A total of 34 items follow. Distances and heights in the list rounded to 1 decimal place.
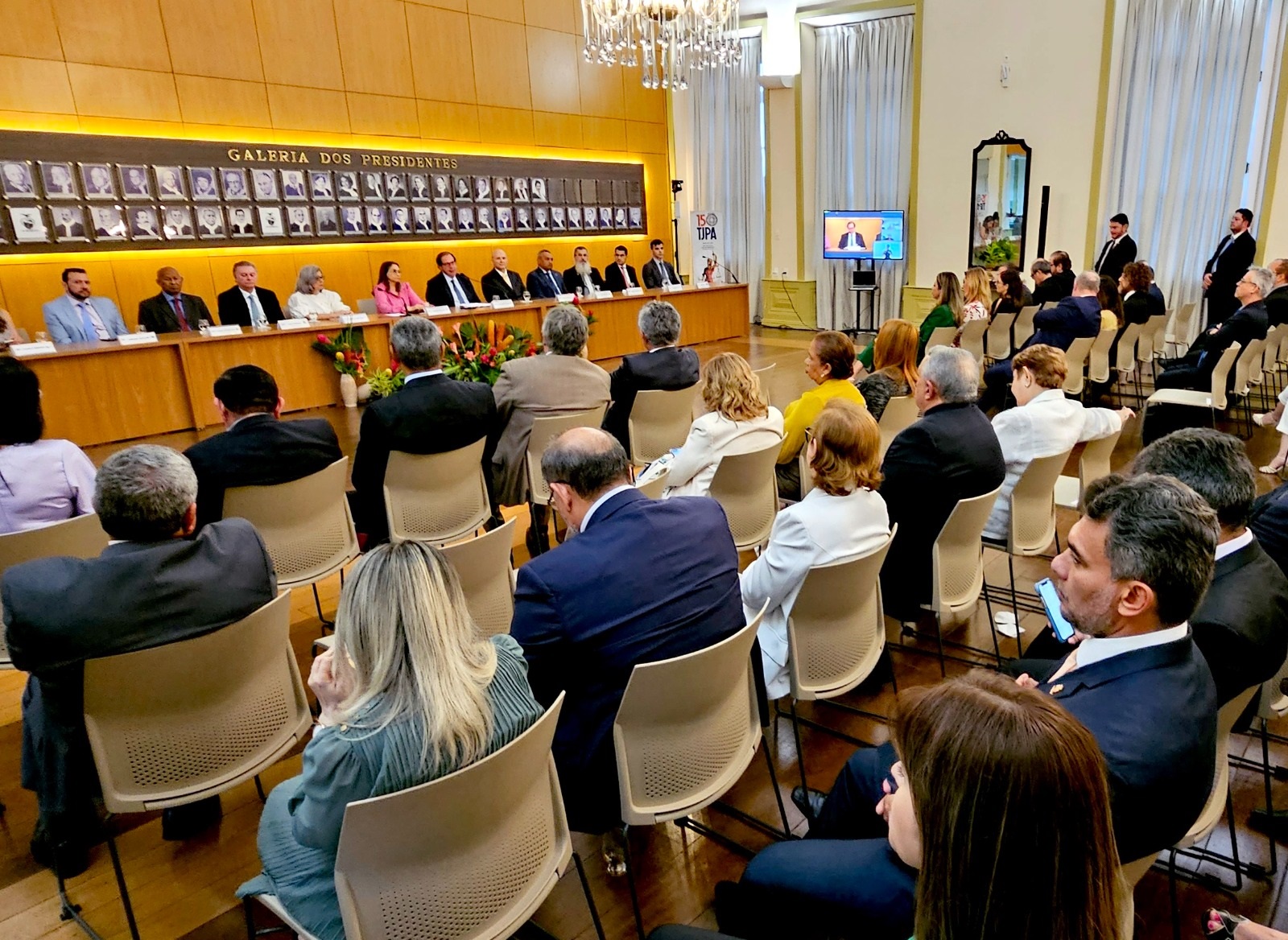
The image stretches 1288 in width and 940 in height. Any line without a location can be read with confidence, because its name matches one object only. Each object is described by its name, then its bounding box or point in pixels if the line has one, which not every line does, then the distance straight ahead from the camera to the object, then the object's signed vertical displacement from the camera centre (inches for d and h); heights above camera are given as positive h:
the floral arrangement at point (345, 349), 307.0 -27.3
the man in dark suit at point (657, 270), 434.3 -6.2
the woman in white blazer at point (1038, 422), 132.3 -30.1
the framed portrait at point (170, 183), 324.7 +40.8
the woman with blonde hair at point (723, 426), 137.9 -28.6
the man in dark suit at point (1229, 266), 311.1 -15.1
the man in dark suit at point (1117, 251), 345.4 -7.4
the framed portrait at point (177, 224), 329.1 +24.8
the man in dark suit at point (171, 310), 297.6 -8.6
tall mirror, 401.7 +20.6
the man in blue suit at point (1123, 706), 53.2 -32.3
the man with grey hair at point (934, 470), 114.0 -31.6
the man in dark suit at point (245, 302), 312.0 -7.5
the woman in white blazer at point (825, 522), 95.0 -31.7
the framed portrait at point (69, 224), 304.0 +25.2
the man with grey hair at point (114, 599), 72.6 -28.6
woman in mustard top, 147.0 -24.2
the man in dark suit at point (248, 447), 119.7 -24.3
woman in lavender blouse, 110.8 -23.9
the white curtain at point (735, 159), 507.5 +60.5
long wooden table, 259.7 -31.2
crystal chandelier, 291.6 +85.7
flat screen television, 459.5 +7.4
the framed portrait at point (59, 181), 297.7 +40.5
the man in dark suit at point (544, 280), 390.9 -7.0
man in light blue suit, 282.0 -8.7
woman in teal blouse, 53.8 -29.0
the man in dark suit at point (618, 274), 423.8 -6.3
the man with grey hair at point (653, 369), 173.5 -23.1
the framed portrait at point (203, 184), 333.1 +40.6
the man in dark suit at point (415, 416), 140.5 -24.9
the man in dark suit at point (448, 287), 363.5 -7.1
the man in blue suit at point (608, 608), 72.4 -31.2
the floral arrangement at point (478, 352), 193.8 -20.1
